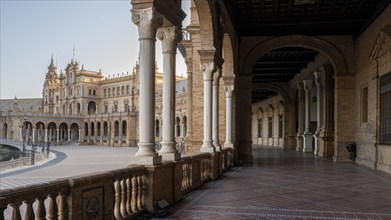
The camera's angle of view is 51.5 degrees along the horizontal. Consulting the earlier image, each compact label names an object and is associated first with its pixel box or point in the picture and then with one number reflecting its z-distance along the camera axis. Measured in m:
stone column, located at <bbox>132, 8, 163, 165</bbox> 6.70
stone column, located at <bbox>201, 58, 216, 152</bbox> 11.50
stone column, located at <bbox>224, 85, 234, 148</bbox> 14.68
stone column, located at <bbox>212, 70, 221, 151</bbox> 12.50
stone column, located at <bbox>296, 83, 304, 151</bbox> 28.64
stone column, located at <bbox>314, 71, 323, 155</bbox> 23.27
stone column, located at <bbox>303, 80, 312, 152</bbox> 26.53
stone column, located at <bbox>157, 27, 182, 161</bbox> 7.73
